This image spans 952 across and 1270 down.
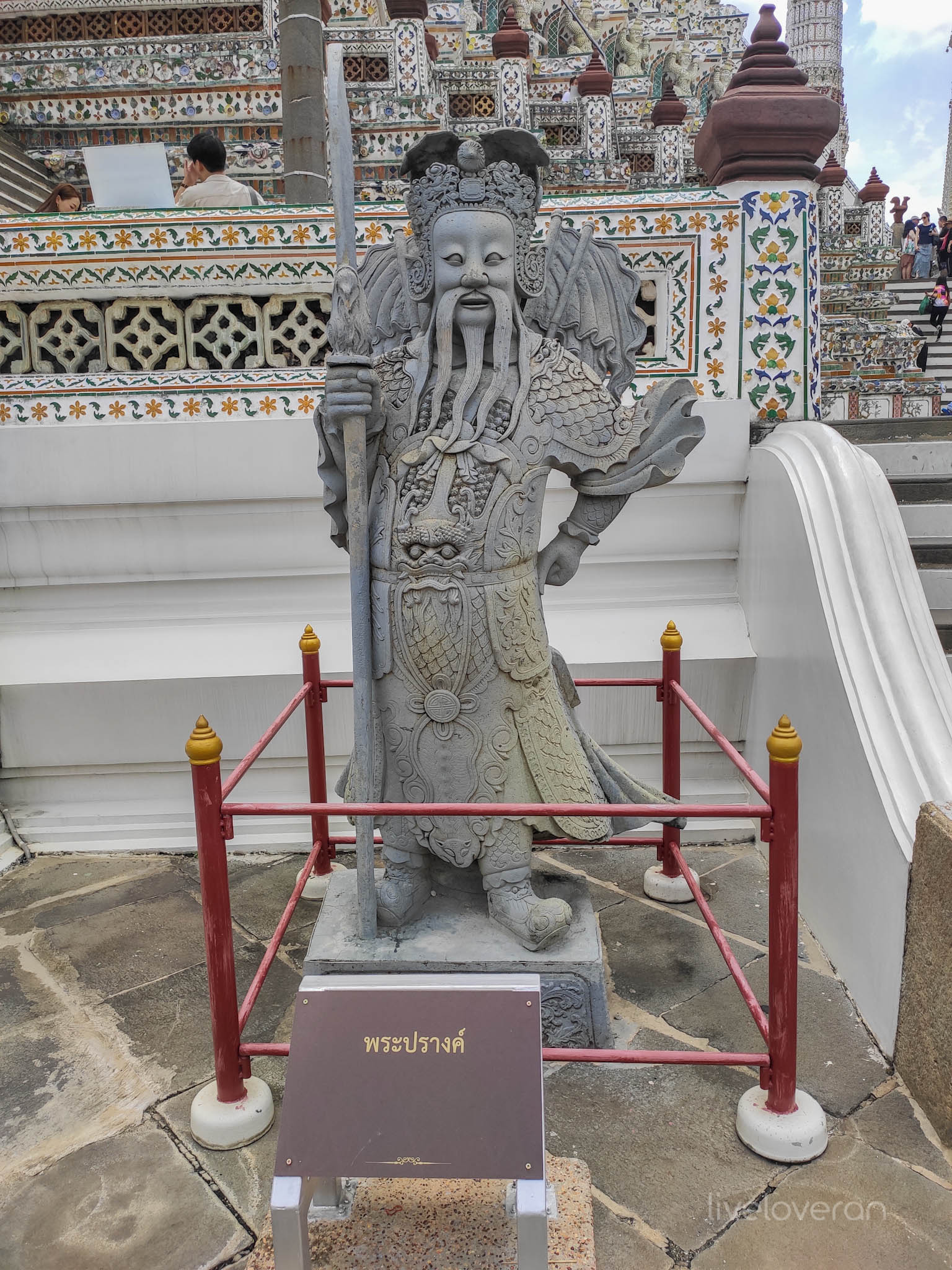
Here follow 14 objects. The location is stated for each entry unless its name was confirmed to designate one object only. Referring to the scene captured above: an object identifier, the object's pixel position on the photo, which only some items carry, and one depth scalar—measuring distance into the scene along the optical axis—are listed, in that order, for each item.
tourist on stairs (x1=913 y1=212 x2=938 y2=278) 19.08
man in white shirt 4.56
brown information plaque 1.67
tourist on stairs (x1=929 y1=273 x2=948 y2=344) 15.05
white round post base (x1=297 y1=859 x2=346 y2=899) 3.48
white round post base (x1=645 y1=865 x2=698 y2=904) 3.36
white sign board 4.24
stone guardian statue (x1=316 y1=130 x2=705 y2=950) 2.46
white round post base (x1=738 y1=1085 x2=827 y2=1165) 2.18
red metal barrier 2.10
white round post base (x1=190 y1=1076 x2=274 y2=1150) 2.29
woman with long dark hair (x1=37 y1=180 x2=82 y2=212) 5.84
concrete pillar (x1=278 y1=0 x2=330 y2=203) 4.75
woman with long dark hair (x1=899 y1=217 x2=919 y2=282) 19.69
